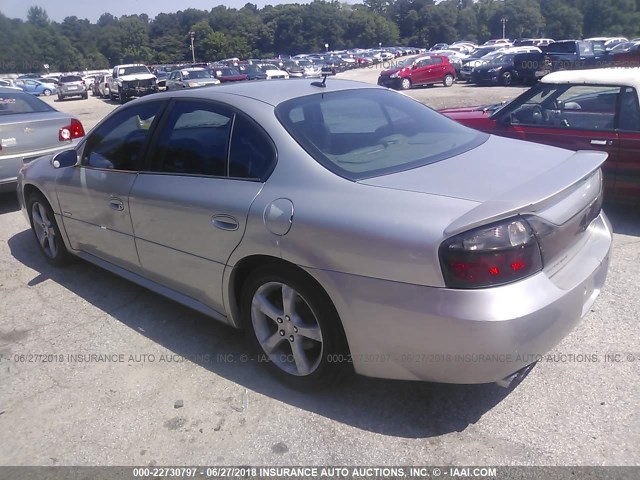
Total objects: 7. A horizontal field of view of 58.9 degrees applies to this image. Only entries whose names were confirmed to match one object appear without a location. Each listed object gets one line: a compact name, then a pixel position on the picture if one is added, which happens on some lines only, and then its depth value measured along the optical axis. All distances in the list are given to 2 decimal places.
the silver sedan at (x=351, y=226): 2.35
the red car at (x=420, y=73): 27.28
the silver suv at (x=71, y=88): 34.62
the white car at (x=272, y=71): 30.60
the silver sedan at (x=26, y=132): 6.78
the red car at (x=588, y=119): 5.24
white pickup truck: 28.28
